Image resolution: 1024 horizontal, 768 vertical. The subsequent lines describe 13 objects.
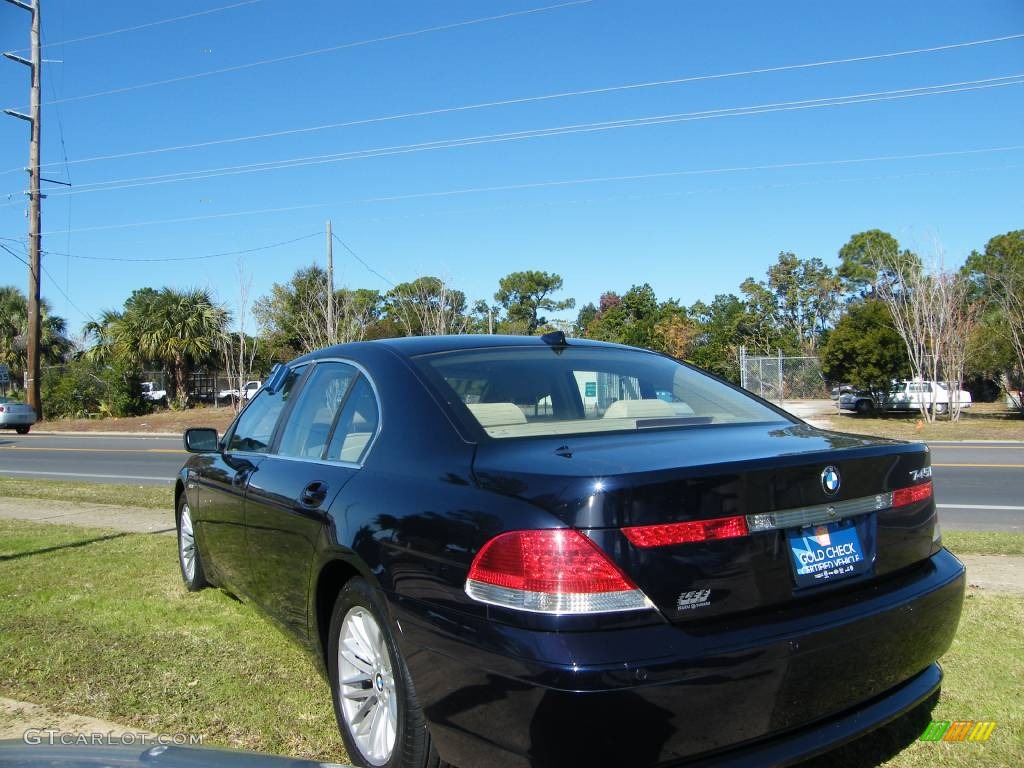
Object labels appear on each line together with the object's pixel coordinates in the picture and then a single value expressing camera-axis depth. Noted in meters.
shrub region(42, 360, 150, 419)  35.81
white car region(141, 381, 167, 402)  37.69
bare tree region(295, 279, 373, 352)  33.84
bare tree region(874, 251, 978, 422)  25.30
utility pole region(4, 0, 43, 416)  28.45
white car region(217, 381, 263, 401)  32.84
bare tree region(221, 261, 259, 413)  34.44
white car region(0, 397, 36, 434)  31.02
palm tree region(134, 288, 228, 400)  35.19
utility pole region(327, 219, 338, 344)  28.86
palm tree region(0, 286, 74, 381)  39.56
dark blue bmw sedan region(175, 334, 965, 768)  2.10
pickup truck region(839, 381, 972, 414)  29.47
